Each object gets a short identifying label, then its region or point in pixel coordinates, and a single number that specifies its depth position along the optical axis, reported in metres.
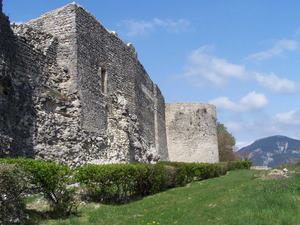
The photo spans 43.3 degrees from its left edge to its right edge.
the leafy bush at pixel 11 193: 7.73
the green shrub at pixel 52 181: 8.76
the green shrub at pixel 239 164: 24.40
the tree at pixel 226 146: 41.84
